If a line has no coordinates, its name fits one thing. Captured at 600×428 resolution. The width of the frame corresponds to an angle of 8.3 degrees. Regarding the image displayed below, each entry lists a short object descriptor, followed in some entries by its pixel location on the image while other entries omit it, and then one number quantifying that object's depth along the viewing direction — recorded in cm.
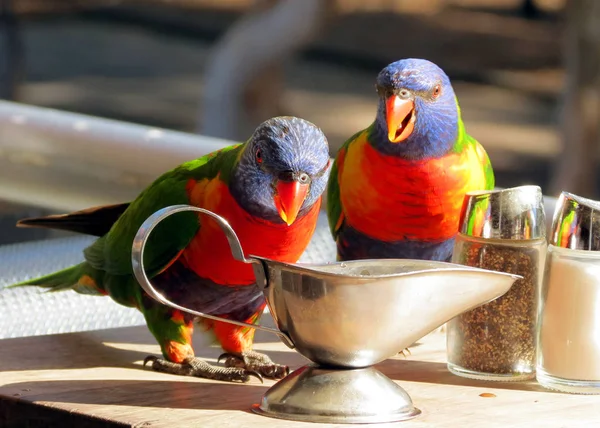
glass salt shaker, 208
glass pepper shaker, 210
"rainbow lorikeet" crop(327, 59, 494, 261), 224
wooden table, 205
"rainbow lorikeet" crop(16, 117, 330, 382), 210
